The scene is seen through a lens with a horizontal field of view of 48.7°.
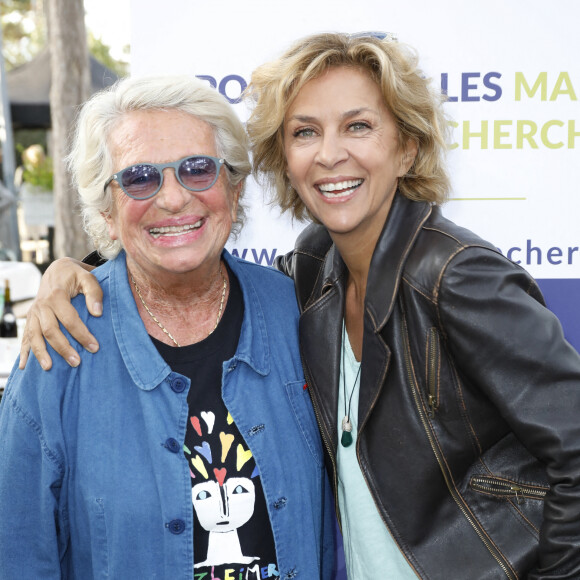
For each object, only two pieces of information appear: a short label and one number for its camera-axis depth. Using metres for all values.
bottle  4.34
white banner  2.46
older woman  1.58
